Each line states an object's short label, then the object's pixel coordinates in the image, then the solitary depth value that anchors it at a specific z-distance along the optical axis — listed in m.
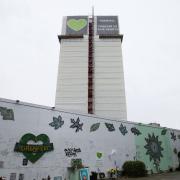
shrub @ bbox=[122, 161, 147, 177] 20.94
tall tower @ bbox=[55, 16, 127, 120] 55.53
